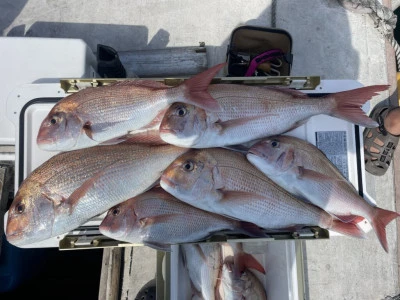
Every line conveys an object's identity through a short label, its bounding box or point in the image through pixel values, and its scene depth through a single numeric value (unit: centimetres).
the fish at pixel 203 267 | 167
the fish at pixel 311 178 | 135
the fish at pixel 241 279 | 166
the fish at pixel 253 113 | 132
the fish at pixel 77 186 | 129
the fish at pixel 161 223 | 132
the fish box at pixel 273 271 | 147
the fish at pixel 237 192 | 130
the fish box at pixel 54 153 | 150
